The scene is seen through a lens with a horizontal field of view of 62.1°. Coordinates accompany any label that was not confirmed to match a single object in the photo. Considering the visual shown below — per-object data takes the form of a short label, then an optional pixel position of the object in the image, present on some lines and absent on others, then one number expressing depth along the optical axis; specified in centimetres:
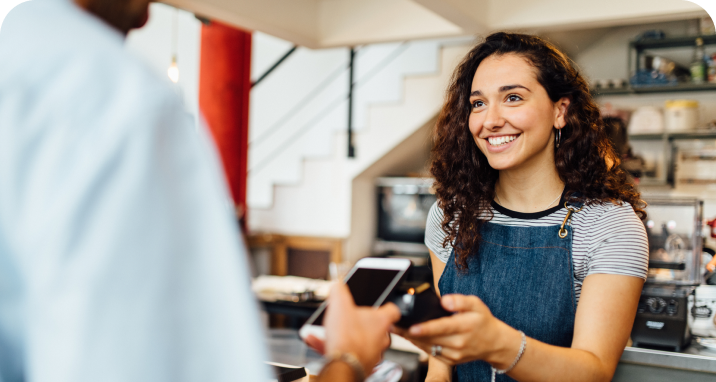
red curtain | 531
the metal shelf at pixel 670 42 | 476
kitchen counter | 194
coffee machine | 209
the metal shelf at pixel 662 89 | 484
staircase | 531
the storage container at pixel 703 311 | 222
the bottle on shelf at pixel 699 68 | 483
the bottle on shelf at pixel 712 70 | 479
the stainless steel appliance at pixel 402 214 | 545
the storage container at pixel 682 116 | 479
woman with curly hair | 125
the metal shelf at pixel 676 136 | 474
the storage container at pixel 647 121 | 492
